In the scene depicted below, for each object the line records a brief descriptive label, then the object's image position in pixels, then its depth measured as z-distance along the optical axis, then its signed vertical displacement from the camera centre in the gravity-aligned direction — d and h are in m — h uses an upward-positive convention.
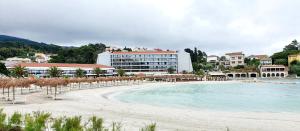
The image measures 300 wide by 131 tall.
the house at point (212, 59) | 90.62 +4.40
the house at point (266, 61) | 76.29 +2.89
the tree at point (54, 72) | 46.01 -0.49
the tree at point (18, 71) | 42.99 -0.26
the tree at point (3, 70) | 44.94 -0.07
